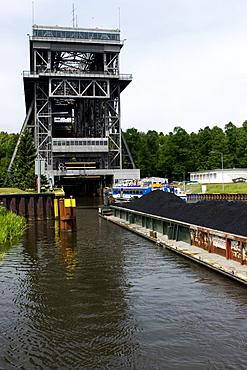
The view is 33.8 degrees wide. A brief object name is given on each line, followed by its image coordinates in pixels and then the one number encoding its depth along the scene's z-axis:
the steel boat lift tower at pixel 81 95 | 110.44
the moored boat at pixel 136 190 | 69.75
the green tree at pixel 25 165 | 76.06
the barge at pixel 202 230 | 17.69
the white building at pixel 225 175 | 104.94
